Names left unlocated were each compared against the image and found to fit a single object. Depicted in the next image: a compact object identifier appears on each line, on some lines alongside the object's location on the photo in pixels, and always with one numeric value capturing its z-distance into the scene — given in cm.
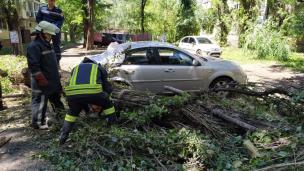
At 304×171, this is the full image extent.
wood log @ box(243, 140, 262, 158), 307
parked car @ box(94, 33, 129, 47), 2728
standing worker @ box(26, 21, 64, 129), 383
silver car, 573
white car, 1534
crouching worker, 334
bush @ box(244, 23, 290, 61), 1316
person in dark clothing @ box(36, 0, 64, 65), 556
